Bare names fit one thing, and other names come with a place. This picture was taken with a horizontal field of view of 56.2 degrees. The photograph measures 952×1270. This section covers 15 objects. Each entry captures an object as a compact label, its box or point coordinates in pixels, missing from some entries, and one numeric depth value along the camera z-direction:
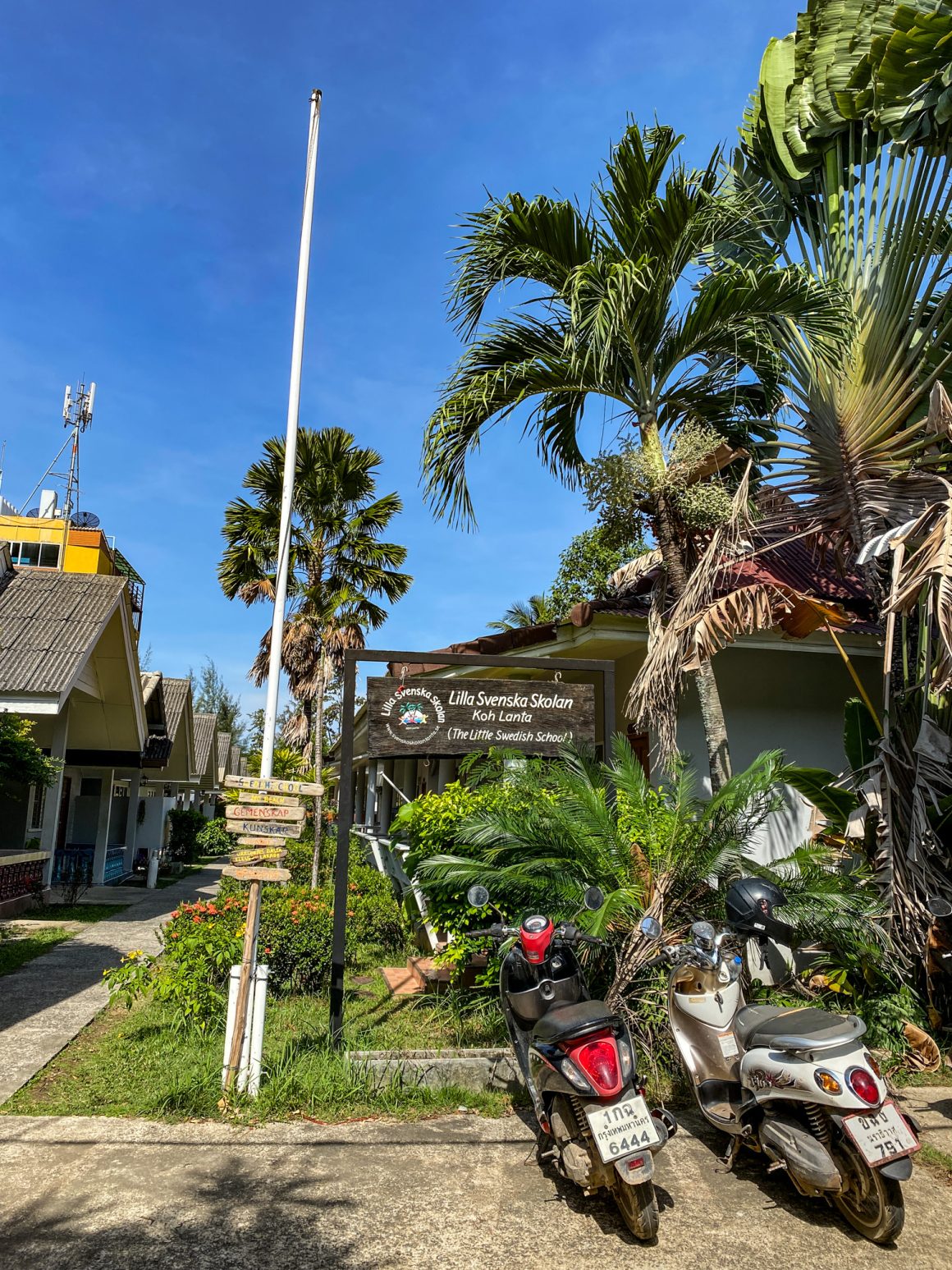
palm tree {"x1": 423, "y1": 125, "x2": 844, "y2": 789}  6.95
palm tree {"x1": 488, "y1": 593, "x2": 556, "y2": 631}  29.47
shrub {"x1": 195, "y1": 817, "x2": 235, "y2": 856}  24.59
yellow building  37.59
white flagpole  5.41
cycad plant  5.56
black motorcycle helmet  4.56
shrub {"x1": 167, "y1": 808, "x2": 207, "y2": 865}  28.48
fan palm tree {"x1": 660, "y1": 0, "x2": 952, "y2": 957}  6.62
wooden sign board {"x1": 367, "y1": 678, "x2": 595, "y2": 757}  6.54
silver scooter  3.46
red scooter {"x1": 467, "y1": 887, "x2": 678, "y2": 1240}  3.52
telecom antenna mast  34.75
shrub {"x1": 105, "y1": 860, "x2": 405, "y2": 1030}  6.15
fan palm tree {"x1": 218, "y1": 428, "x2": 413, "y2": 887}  16.56
